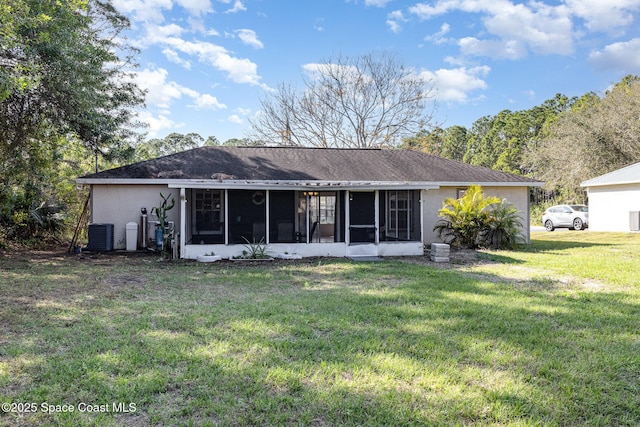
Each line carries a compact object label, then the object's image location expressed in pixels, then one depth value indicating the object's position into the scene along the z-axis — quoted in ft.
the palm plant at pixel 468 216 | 40.47
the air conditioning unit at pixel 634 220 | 60.54
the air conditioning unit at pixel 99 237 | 39.19
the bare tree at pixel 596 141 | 81.87
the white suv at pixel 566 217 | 69.97
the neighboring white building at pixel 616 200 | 60.64
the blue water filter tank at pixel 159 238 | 39.21
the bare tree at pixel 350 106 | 85.56
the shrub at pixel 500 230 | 41.03
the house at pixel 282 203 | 36.45
